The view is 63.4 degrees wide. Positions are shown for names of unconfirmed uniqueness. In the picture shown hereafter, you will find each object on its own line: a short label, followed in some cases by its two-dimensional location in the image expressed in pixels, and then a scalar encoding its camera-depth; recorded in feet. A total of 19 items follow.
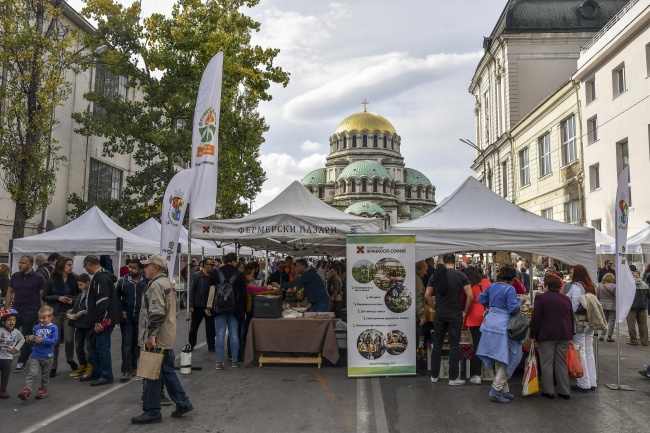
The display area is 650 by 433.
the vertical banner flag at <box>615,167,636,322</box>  25.80
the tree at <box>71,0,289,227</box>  70.74
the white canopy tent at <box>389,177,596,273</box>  28.84
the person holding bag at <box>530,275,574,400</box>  23.24
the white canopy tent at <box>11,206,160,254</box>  43.27
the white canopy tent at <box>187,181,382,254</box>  30.17
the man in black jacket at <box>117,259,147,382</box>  26.68
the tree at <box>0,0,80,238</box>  51.47
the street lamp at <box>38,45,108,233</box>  57.27
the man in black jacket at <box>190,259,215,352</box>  31.22
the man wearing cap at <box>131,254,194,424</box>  19.13
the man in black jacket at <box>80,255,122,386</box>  25.34
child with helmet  22.52
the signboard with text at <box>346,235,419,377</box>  27.02
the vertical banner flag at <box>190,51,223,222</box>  30.25
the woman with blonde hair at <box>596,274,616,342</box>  38.91
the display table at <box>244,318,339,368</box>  29.07
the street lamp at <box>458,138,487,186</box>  151.72
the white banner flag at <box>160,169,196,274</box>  28.09
